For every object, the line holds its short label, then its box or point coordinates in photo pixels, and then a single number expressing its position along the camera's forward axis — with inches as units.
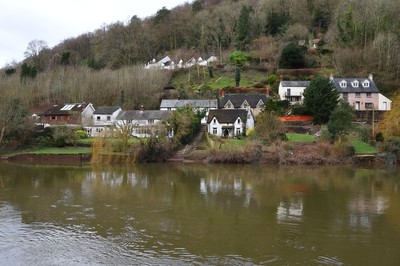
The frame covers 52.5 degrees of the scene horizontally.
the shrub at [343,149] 1690.5
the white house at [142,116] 2279.8
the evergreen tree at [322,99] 2007.9
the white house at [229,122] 2078.0
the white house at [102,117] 2295.8
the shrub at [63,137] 1947.6
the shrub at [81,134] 2078.0
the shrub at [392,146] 1667.1
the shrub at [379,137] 1764.9
